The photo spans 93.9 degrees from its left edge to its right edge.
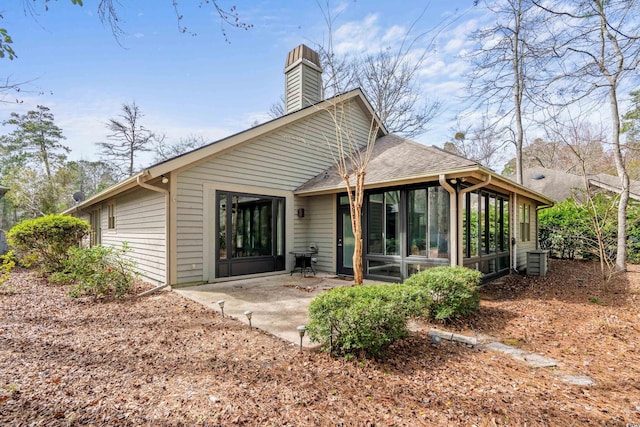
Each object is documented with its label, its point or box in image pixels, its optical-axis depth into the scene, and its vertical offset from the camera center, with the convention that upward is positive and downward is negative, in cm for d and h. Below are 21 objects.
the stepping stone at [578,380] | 271 -150
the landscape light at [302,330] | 317 -118
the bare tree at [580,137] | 552 +196
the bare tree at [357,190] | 489 +50
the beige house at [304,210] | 640 +23
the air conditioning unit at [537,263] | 839 -126
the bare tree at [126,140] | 2039 +559
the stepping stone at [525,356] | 310 -152
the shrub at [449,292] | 421 -105
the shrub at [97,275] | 573 -109
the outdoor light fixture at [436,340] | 359 -146
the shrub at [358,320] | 302 -105
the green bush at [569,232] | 1045 -51
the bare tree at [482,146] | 1501 +461
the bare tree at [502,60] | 1080 +608
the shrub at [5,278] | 568 -107
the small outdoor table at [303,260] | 797 -113
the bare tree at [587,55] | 652 +383
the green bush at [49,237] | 790 -48
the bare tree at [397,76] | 552 +518
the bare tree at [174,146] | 2145 +530
